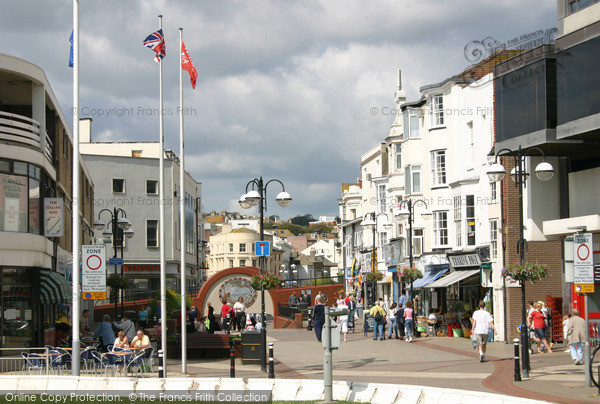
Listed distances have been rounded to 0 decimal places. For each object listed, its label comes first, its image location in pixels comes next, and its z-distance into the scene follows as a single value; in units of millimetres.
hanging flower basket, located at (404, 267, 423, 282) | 40094
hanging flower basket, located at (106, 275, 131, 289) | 37000
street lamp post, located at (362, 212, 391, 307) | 46938
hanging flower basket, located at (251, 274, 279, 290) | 25636
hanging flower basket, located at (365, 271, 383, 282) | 49125
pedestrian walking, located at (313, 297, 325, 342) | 32094
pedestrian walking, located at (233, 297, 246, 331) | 42219
